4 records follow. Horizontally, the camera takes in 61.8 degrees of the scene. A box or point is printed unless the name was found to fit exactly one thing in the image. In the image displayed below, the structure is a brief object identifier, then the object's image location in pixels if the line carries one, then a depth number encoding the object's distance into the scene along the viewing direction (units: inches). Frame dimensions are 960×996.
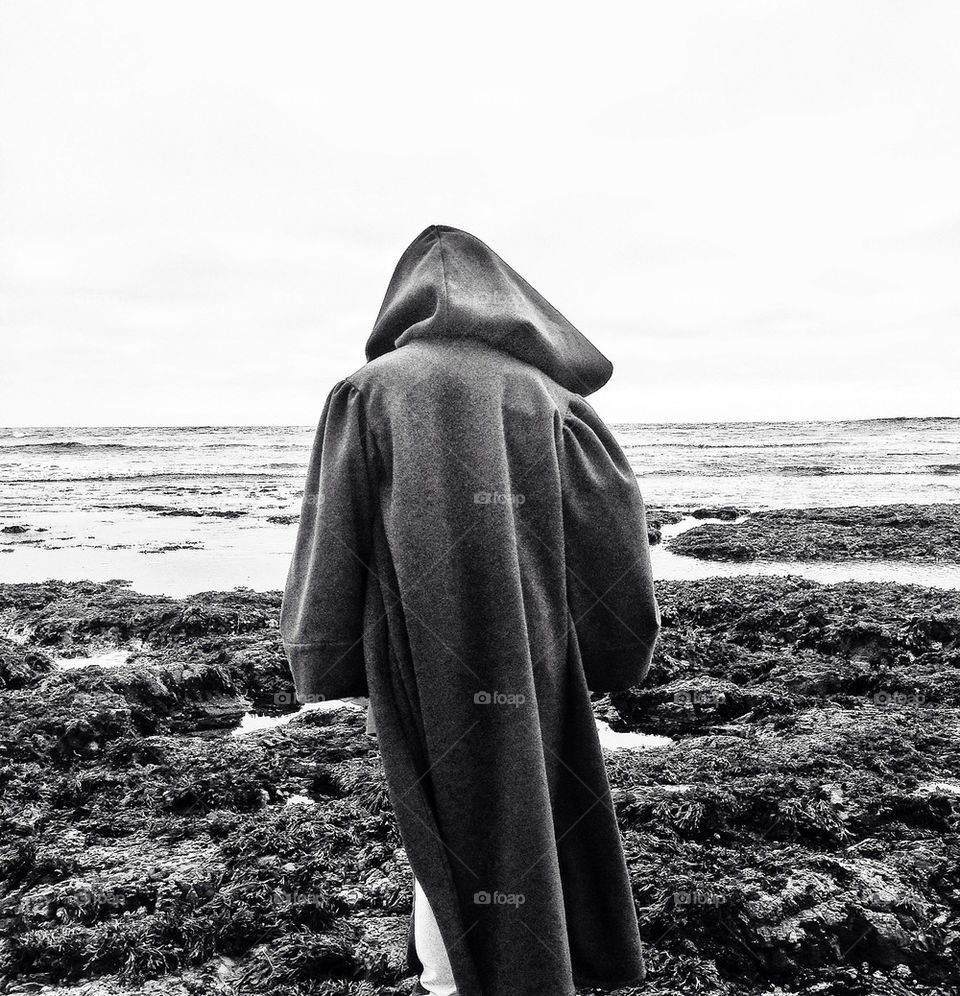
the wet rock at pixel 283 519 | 514.9
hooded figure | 69.7
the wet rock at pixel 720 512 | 501.6
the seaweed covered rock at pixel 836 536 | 362.3
